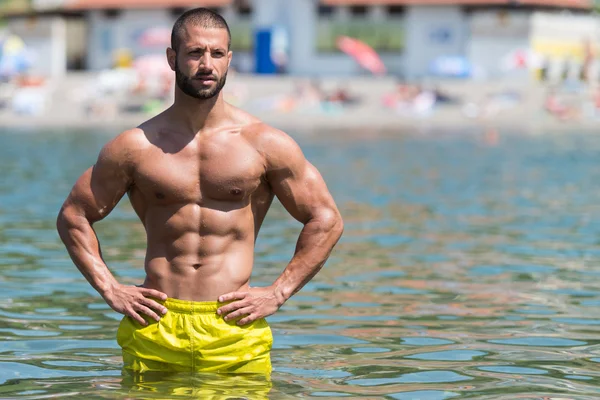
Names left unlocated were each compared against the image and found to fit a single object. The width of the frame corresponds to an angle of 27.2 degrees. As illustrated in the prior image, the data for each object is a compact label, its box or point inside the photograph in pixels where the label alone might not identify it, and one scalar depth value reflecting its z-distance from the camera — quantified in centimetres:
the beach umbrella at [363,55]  5162
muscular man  528
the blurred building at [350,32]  5278
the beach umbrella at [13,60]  4869
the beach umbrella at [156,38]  5366
